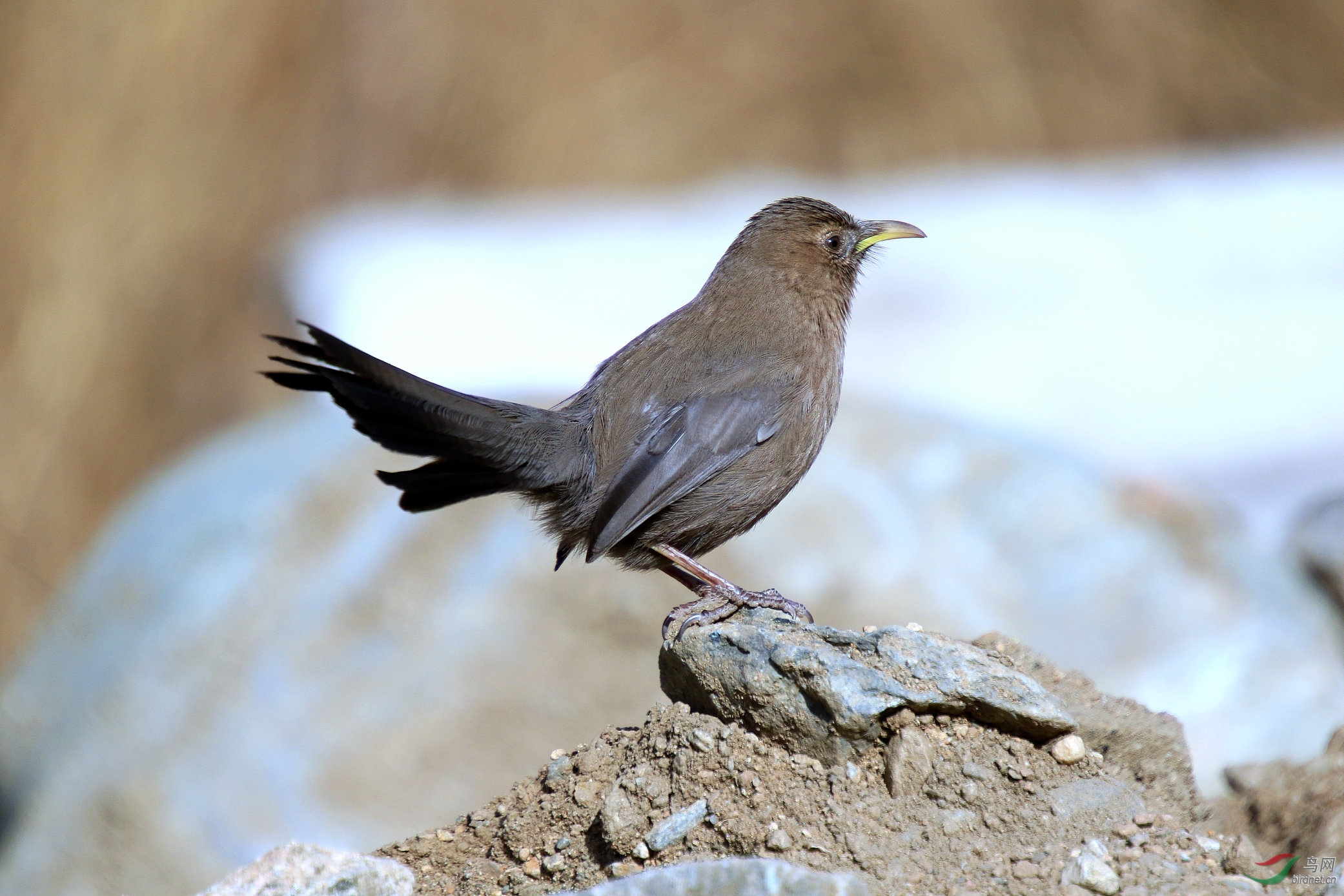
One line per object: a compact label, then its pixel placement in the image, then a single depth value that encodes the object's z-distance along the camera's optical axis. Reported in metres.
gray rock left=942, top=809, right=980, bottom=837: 5.62
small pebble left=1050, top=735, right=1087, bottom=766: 6.04
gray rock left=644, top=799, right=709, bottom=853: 5.73
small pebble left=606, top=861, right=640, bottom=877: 5.66
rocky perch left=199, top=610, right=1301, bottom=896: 5.48
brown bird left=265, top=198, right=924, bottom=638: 7.61
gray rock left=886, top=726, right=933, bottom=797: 5.79
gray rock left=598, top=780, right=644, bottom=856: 5.80
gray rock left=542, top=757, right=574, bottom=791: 6.49
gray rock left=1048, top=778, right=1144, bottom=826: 5.71
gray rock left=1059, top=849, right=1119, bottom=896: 5.17
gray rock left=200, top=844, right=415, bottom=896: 5.59
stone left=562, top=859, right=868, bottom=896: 4.75
